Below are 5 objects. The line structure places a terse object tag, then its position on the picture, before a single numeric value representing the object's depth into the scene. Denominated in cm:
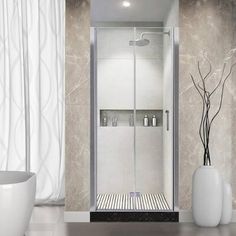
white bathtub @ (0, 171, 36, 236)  212
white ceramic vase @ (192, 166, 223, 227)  258
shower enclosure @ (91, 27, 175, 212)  282
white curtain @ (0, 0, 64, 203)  316
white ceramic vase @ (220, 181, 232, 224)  266
